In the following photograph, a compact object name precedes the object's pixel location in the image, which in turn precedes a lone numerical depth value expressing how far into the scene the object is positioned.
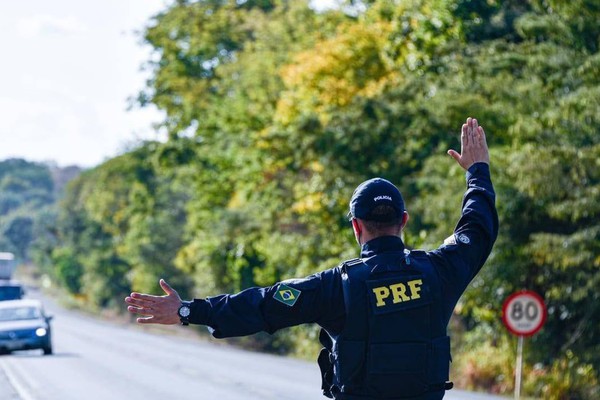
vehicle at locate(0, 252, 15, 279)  70.38
